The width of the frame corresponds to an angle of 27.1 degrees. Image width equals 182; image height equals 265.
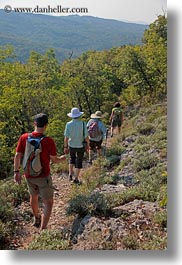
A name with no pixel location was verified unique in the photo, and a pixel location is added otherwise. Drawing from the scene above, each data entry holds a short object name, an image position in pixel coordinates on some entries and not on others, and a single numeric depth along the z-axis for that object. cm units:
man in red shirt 439
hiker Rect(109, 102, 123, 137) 975
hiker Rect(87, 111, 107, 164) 734
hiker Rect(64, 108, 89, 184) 595
